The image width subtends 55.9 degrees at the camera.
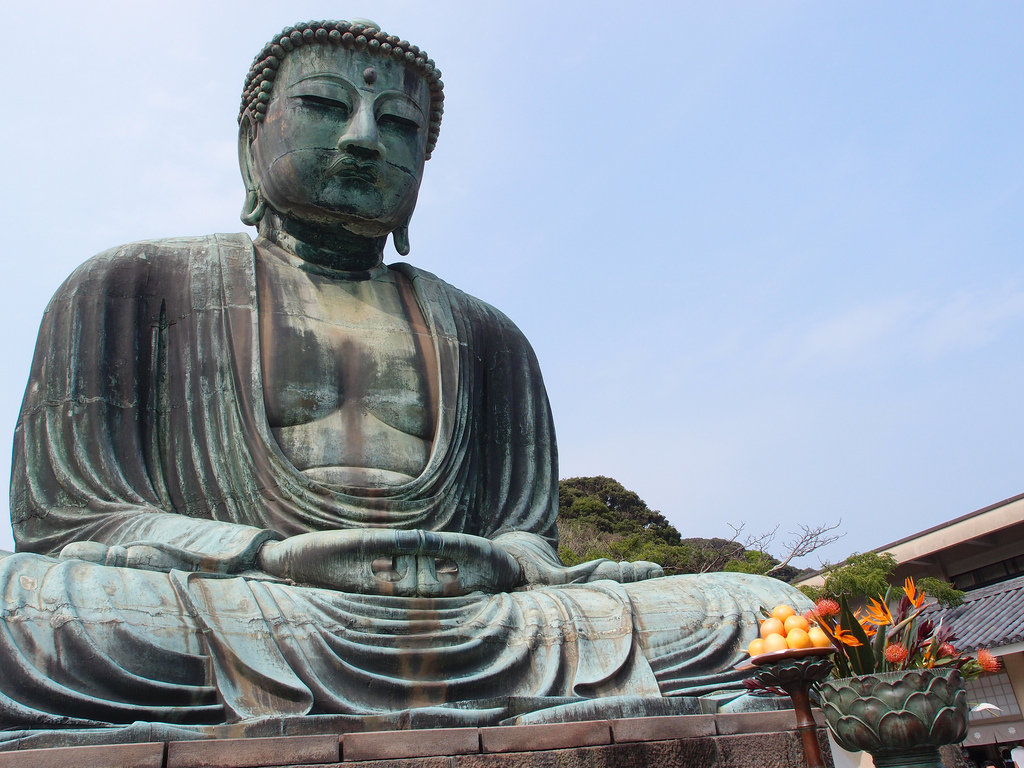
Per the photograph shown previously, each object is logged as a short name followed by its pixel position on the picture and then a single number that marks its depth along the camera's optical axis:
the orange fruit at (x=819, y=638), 3.20
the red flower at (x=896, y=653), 3.20
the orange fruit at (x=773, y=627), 3.30
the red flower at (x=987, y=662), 3.26
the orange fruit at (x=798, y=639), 3.18
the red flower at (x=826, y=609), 3.31
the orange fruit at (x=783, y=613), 3.35
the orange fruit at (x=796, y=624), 3.26
